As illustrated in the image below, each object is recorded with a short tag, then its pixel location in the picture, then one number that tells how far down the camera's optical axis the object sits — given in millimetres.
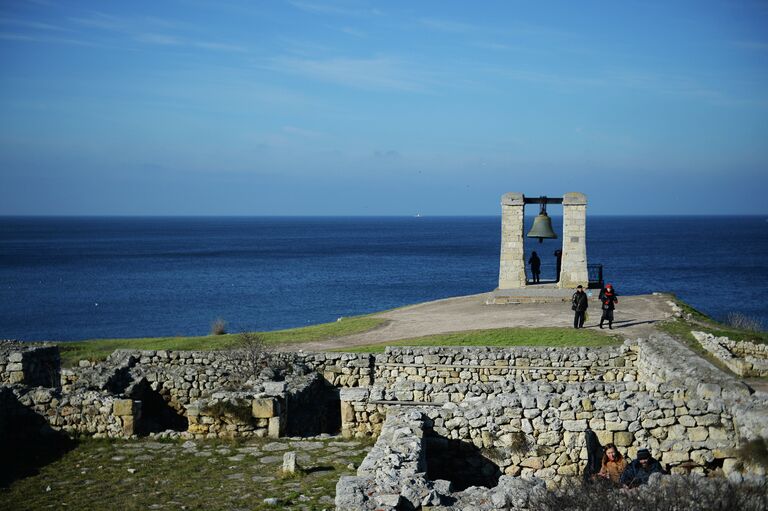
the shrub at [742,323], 26538
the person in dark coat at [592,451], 11055
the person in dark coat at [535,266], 32031
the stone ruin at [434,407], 10445
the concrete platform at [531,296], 29359
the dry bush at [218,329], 31234
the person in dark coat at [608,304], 22875
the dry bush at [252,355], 16581
